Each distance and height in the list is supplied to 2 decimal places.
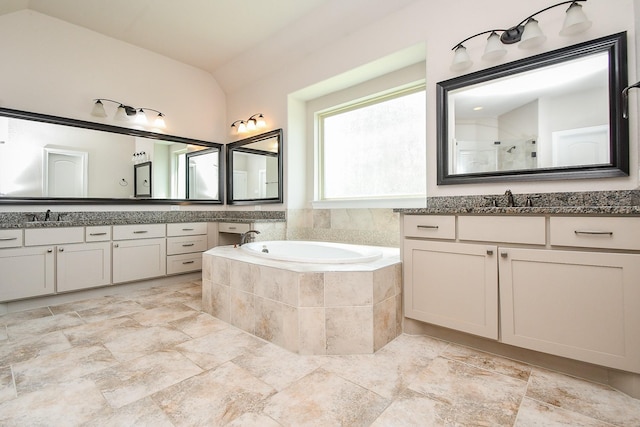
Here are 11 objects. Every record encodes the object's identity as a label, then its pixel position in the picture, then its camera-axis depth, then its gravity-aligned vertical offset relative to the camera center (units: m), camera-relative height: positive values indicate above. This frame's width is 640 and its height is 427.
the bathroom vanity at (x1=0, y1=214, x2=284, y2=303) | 2.75 -0.38
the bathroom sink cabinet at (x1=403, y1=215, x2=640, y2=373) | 1.47 -0.39
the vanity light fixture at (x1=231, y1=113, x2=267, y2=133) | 4.05 +1.23
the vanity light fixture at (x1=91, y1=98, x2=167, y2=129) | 3.34 +1.19
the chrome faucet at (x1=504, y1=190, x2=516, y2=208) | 2.02 +0.09
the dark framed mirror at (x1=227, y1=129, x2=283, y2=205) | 3.89 +0.62
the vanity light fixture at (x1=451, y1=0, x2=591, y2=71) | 1.76 +1.12
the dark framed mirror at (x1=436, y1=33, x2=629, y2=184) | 1.76 +0.63
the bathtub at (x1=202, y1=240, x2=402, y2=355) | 1.91 -0.57
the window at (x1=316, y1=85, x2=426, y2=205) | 3.06 +0.73
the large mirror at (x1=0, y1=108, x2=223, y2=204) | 2.89 +0.59
